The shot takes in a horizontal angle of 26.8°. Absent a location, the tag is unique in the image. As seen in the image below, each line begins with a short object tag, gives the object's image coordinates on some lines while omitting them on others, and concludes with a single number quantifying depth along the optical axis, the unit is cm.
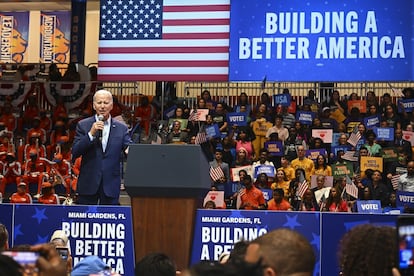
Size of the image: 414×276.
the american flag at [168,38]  1316
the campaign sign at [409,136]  1620
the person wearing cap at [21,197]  1374
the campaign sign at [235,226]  687
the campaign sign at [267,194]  1395
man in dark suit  732
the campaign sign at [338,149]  1642
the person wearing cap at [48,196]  1359
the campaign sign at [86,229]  711
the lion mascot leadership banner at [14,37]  2517
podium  600
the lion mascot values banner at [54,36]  2466
